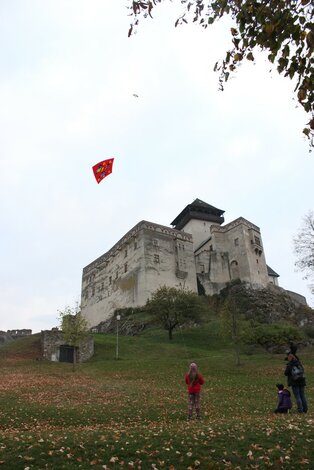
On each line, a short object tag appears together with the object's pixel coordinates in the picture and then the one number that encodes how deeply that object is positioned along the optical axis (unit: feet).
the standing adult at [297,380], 47.62
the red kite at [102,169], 95.09
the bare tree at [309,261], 130.31
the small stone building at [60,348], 134.82
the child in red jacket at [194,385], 47.29
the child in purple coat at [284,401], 48.93
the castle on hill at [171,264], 222.48
